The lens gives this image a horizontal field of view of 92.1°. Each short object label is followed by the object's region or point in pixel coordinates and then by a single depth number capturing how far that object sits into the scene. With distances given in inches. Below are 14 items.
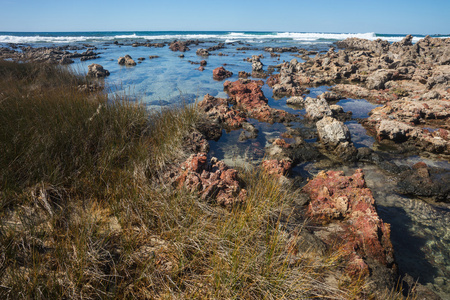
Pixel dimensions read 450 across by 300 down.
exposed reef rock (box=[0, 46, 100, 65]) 829.8
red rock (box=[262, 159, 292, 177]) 190.6
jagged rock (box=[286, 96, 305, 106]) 428.8
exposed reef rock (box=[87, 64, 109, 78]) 566.9
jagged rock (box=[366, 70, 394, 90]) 539.5
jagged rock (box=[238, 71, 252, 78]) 671.8
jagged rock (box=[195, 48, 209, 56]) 1138.3
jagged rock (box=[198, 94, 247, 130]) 322.3
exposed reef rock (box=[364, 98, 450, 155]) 261.4
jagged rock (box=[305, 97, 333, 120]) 342.6
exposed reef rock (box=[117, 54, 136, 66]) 791.1
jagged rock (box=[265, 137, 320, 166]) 227.6
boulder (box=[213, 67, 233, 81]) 624.9
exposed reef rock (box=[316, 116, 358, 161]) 240.4
